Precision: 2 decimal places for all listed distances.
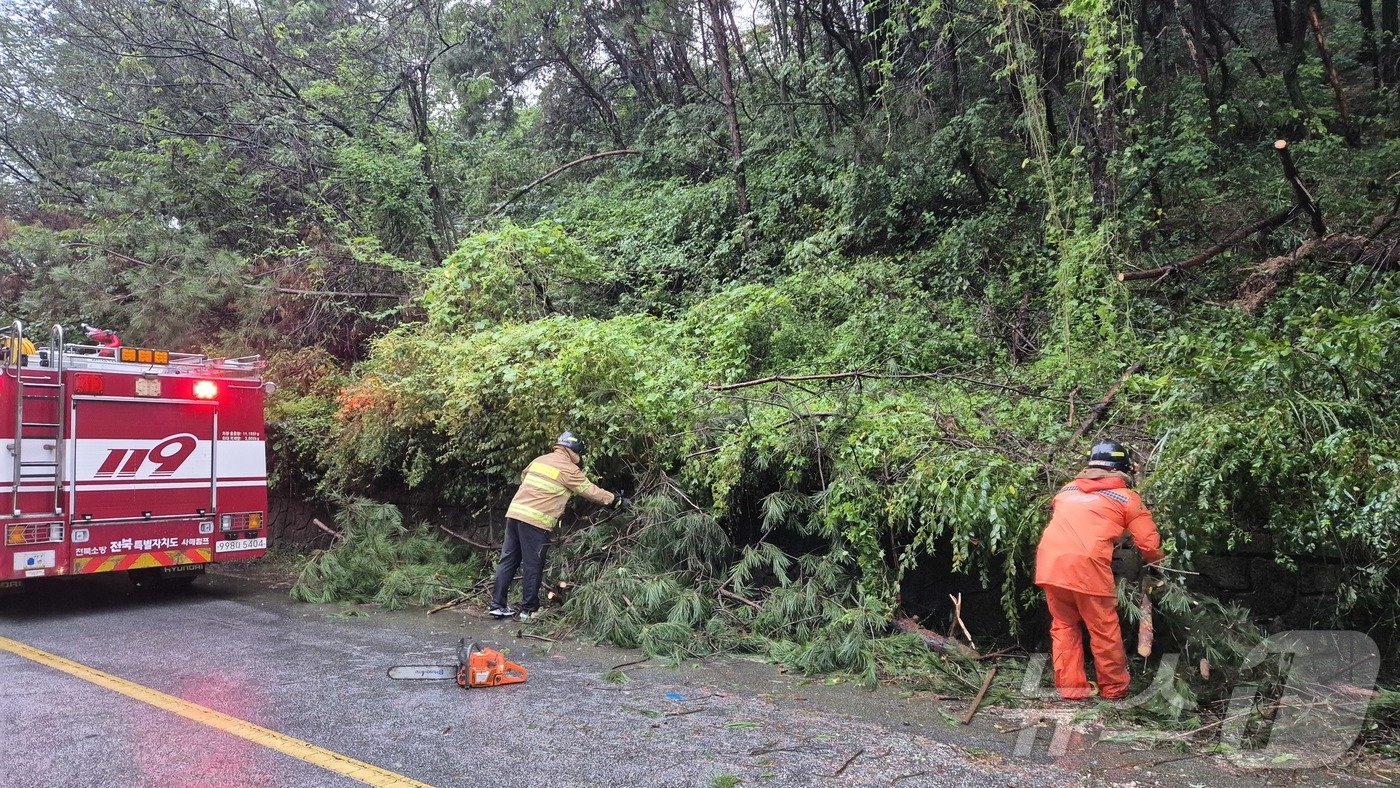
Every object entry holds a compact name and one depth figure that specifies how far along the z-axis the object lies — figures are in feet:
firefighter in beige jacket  25.07
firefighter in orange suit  15.89
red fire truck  25.26
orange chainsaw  17.70
